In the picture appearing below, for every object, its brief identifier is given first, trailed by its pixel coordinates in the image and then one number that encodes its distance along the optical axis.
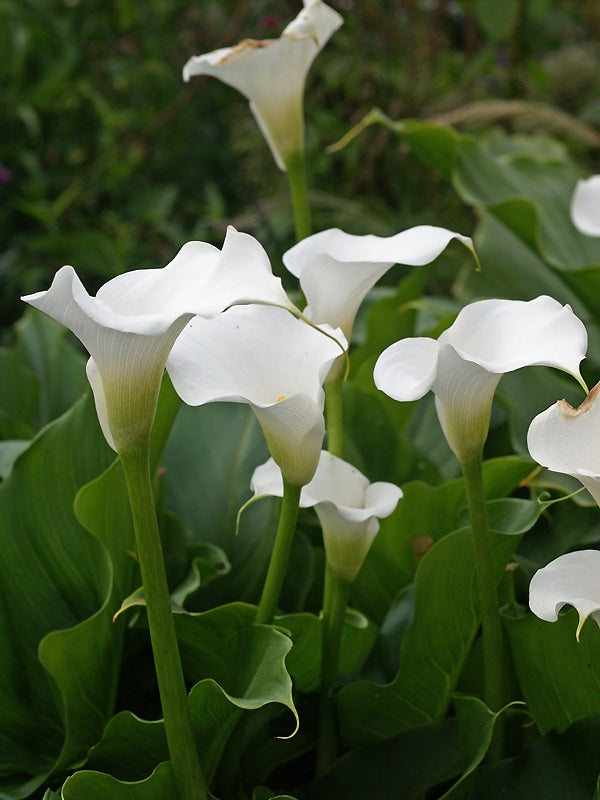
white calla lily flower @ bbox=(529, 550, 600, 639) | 1.29
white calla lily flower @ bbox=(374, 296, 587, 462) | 1.28
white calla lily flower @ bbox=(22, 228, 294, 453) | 1.24
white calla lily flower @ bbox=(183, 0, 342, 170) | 1.52
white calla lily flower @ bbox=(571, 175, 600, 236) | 1.73
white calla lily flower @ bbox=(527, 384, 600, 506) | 1.29
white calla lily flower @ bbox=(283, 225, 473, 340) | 1.39
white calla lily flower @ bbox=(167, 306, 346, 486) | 1.31
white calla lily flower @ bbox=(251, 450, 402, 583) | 1.39
